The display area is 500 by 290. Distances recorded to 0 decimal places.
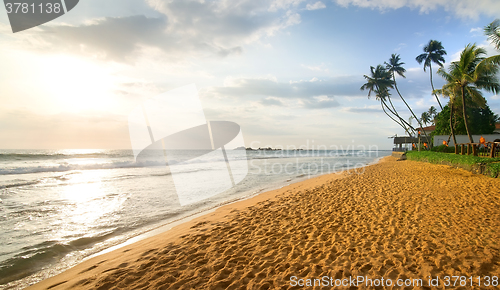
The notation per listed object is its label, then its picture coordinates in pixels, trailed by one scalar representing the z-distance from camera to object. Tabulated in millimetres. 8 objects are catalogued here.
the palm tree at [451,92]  21559
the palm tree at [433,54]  31656
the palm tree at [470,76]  16488
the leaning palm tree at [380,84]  36112
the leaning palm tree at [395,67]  35719
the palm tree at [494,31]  14040
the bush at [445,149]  21316
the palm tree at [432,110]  66225
